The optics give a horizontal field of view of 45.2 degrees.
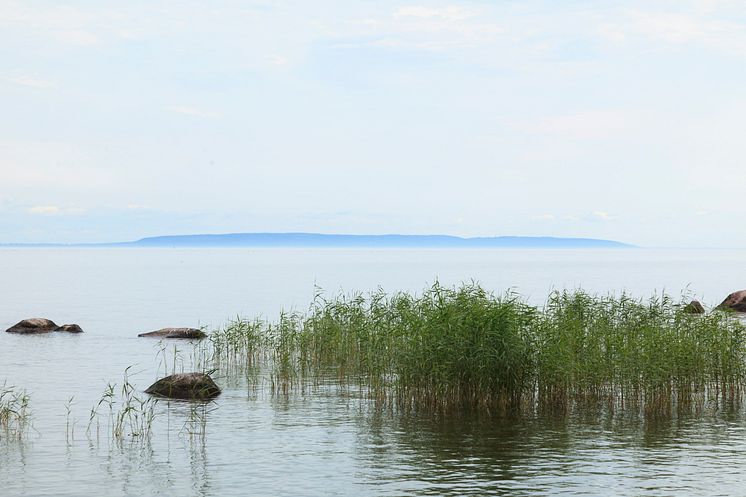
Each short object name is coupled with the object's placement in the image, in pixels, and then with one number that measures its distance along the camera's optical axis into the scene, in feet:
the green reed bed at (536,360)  88.22
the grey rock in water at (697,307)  182.41
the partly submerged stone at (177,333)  174.01
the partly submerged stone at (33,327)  187.42
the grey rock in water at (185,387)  101.71
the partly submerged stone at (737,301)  221.25
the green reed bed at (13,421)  82.79
